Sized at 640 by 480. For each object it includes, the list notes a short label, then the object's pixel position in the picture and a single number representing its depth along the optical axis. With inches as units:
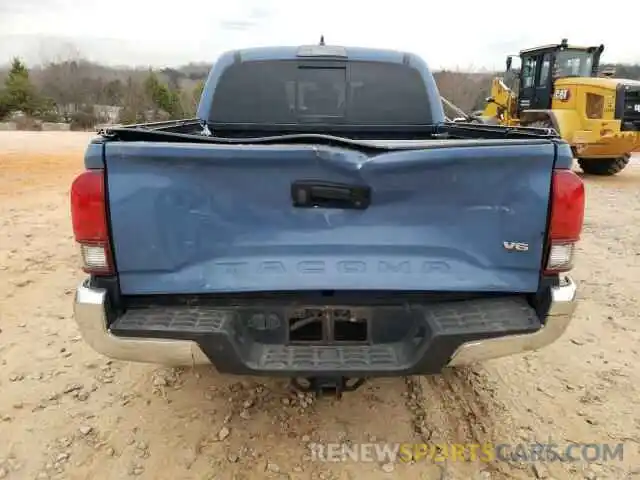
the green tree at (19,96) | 1357.0
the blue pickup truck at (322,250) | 84.3
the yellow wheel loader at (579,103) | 430.9
